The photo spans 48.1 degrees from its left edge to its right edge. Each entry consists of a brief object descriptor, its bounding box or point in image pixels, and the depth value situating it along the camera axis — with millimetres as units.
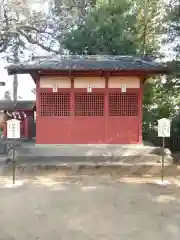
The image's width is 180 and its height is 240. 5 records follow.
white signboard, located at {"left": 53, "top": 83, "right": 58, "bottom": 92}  7892
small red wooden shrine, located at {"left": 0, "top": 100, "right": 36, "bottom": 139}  13142
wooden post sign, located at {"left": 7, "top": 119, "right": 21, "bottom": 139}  6027
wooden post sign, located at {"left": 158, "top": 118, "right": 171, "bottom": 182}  6217
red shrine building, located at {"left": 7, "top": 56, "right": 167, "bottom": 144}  7874
